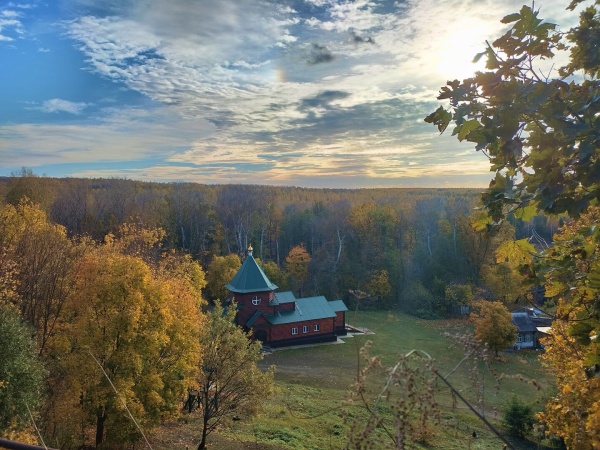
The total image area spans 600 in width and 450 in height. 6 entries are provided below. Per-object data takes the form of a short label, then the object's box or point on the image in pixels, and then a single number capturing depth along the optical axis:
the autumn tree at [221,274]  39.91
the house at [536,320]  35.12
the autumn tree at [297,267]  48.19
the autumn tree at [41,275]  17.45
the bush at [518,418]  17.75
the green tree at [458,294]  42.25
